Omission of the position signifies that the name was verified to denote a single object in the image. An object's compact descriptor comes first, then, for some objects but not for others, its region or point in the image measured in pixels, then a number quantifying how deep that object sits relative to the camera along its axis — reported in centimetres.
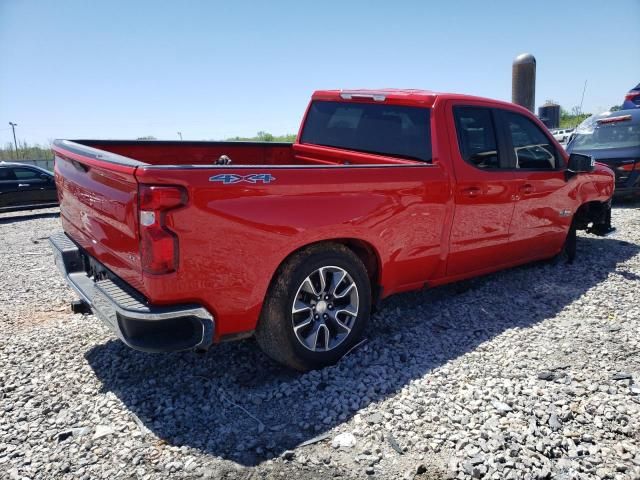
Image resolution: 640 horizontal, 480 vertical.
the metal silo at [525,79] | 1303
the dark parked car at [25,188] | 1177
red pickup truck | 286
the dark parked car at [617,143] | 997
